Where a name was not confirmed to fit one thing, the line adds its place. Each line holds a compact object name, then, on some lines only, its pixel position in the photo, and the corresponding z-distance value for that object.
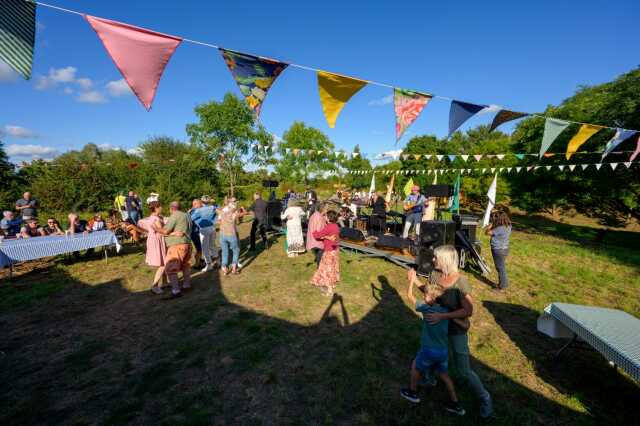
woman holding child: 2.14
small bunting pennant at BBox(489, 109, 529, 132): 5.23
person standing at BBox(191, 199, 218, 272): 6.40
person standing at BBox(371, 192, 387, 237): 9.53
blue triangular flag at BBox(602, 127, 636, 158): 6.42
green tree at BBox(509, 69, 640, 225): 9.65
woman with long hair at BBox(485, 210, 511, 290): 5.12
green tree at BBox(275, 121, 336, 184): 38.72
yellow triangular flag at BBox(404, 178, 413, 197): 11.91
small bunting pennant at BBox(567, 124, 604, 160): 5.99
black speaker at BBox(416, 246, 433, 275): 5.71
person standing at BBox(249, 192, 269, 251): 7.93
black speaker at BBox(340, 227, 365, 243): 8.25
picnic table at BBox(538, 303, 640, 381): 2.20
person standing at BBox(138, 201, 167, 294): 4.91
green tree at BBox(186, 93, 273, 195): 29.22
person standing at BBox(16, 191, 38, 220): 7.62
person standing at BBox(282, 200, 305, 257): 7.38
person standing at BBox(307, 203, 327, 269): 5.72
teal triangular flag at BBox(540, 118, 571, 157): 5.56
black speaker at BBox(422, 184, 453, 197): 8.13
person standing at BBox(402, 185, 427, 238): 8.44
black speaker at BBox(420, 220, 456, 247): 5.75
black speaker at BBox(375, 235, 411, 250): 7.28
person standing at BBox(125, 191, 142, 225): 9.89
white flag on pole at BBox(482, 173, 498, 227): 10.80
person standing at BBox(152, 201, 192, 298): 4.63
